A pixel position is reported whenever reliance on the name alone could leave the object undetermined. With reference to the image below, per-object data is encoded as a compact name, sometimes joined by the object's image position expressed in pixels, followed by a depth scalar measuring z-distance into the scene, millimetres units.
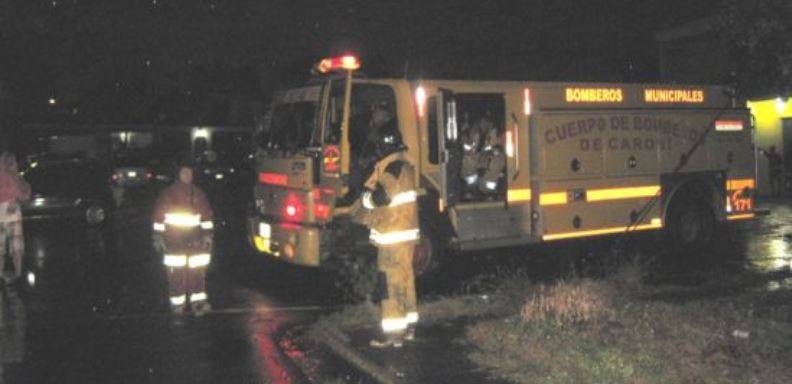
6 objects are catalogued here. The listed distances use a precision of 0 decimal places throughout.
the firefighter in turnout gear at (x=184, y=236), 9000
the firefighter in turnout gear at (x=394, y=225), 7230
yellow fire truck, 9945
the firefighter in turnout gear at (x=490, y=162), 11117
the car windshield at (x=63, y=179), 18266
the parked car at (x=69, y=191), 18250
